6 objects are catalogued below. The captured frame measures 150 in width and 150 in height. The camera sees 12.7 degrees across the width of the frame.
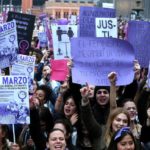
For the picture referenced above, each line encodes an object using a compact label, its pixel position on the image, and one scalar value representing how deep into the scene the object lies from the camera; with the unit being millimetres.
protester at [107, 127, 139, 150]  5820
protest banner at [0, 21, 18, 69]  9789
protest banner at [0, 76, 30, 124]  7285
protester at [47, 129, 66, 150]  6248
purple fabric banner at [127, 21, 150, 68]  9148
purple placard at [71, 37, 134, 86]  7934
